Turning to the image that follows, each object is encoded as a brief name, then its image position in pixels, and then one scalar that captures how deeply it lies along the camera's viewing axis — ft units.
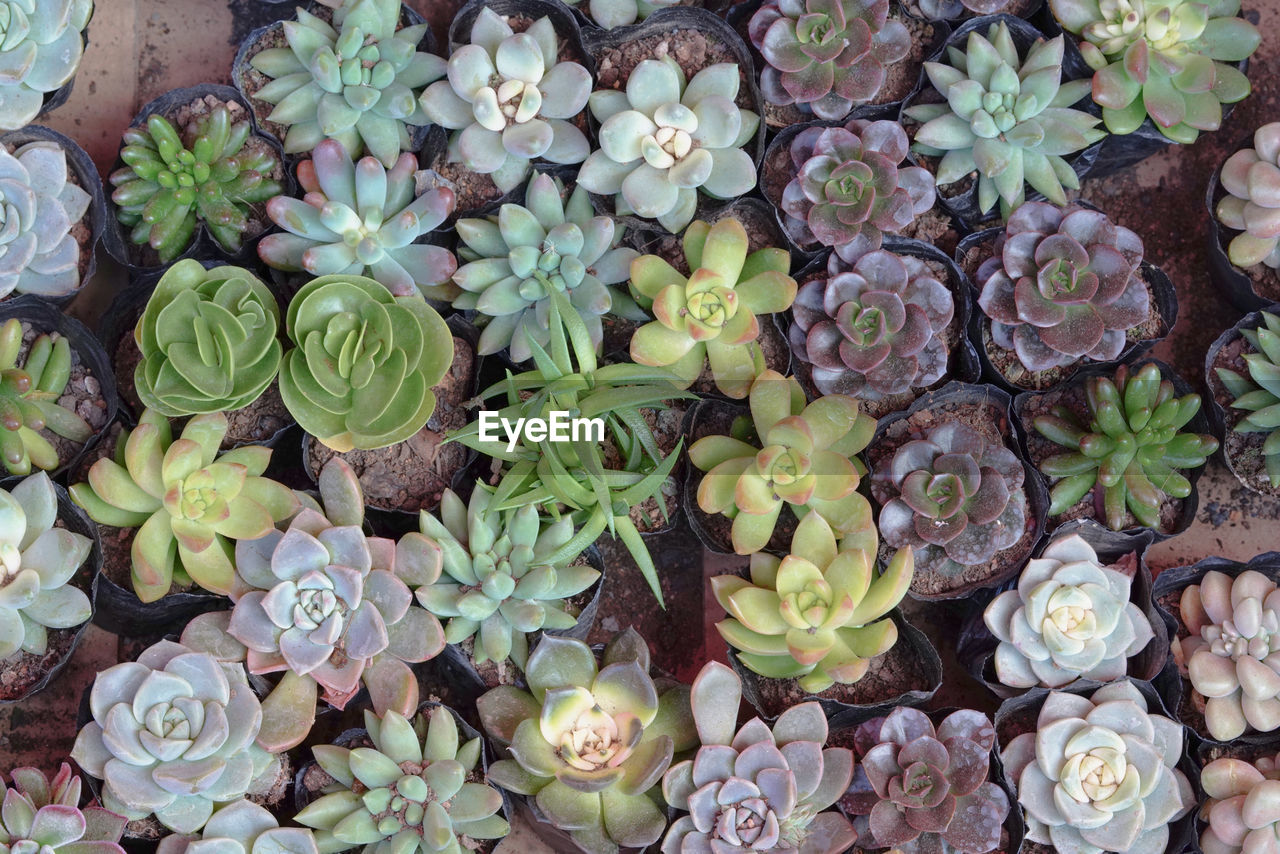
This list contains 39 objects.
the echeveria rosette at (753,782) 3.38
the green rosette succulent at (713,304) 3.43
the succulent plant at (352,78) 3.48
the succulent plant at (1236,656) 3.47
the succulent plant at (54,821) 3.29
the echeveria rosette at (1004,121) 3.52
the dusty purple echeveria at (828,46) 3.49
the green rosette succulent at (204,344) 3.37
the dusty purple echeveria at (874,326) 3.45
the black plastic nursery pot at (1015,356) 3.56
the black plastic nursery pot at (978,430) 3.50
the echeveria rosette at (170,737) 3.32
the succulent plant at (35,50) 3.40
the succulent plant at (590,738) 3.37
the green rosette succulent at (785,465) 3.40
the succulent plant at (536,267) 3.47
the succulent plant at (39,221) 3.39
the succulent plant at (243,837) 3.34
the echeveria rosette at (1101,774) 3.42
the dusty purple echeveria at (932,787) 3.39
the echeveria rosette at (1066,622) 3.44
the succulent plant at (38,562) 3.34
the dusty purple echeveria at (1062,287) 3.48
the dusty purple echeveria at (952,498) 3.43
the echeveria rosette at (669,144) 3.47
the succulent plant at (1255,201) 3.53
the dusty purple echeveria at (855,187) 3.47
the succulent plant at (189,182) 3.47
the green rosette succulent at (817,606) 3.39
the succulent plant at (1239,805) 3.40
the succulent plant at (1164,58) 3.53
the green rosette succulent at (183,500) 3.38
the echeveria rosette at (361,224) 3.44
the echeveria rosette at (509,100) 3.47
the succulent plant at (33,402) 3.38
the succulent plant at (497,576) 3.41
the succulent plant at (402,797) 3.36
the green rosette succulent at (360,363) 3.39
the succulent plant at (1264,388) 3.52
